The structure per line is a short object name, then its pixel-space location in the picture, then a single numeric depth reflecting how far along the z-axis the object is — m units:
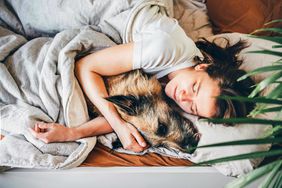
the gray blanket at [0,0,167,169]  1.21
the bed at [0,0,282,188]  1.21
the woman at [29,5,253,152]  1.20
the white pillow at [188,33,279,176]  1.17
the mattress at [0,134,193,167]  1.23
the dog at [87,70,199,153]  1.22
